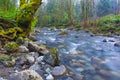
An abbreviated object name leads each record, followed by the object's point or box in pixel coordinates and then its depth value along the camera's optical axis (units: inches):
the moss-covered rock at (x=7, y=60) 102.6
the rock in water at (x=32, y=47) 132.7
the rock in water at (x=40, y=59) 110.6
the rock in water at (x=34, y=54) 121.3
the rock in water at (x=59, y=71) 94.4
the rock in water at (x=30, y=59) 109.0
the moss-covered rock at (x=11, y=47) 125.1
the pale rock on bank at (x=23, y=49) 127.3
